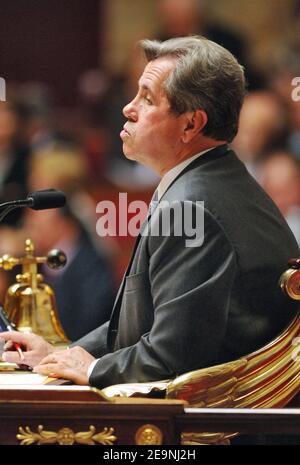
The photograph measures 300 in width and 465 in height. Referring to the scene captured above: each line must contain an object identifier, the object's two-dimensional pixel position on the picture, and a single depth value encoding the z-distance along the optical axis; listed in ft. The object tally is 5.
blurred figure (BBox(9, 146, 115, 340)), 30.55
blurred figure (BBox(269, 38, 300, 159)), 33.81
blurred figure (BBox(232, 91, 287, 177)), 32.99
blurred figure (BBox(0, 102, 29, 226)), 33.24
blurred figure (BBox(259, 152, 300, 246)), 31.63
